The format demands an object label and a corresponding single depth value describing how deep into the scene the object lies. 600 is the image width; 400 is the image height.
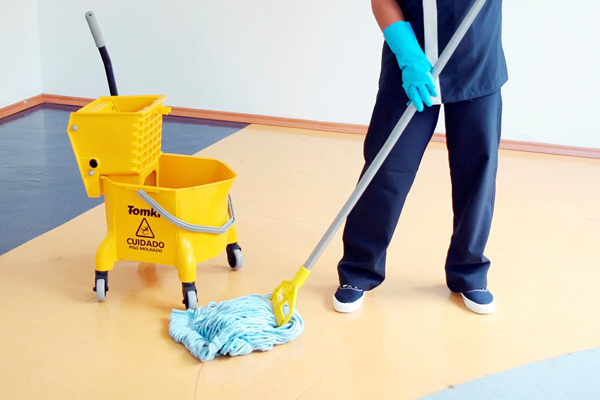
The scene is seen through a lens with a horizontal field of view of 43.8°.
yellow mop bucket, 1.89
